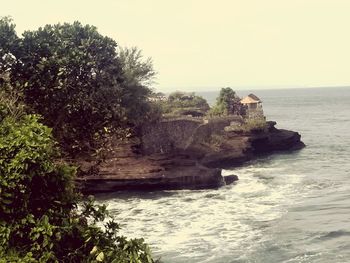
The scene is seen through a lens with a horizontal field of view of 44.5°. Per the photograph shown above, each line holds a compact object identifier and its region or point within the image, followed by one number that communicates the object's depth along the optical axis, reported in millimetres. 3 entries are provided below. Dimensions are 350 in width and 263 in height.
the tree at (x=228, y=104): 67312
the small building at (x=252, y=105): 67375
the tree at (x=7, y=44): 23766
